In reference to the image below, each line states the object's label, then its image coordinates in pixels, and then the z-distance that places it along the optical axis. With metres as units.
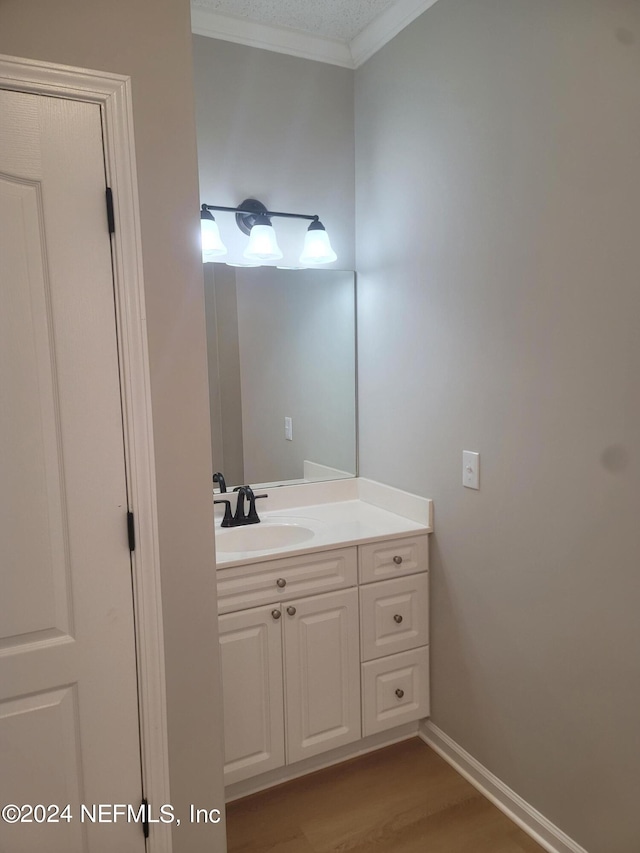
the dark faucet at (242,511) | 2.38
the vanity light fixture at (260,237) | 2.30
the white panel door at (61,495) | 1.24
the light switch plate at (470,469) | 2.02
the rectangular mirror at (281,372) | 2.45
